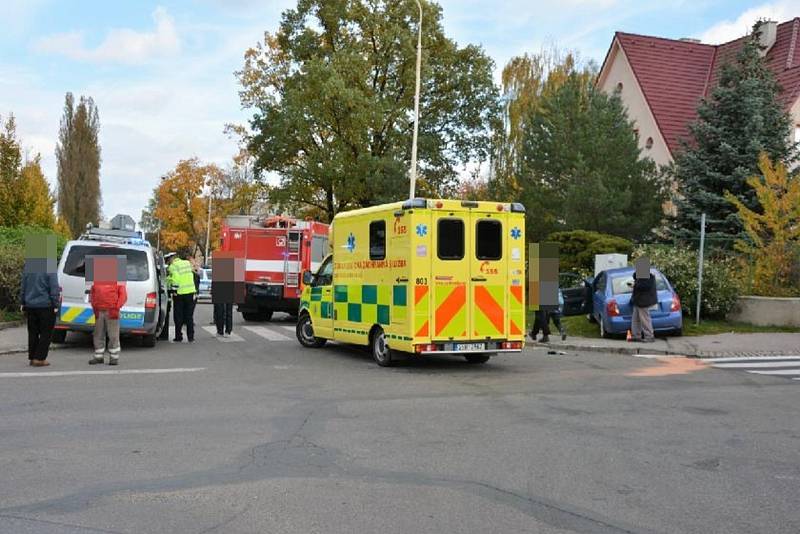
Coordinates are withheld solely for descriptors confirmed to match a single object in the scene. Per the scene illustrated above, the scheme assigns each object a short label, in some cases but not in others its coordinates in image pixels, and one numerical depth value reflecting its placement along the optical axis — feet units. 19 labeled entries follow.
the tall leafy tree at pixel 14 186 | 81.15
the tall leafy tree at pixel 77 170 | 202.28
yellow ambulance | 40.45
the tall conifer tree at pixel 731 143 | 80.02
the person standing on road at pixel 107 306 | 41.39
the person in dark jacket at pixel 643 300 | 53.72
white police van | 47.03
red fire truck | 77.10
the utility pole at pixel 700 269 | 58.54
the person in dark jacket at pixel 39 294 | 39.27
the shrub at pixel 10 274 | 60.44
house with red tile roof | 109.60
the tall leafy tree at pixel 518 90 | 128.57
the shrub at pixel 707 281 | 62.28
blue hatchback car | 56.44
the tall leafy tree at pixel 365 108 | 114.93
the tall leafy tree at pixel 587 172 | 84.64
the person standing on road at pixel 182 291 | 54.60
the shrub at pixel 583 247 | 76.79
